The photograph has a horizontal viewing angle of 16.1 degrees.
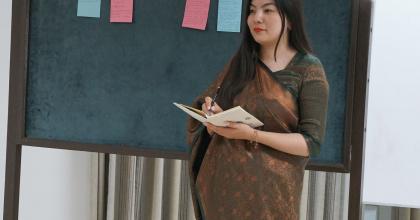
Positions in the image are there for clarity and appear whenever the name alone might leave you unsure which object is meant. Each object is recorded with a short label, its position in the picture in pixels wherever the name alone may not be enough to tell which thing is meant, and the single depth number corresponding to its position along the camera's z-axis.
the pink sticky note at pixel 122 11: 6.81
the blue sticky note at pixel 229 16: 6.64
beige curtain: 8.00
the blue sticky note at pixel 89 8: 6.86
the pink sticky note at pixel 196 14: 6.70
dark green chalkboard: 6.55
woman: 6.37
